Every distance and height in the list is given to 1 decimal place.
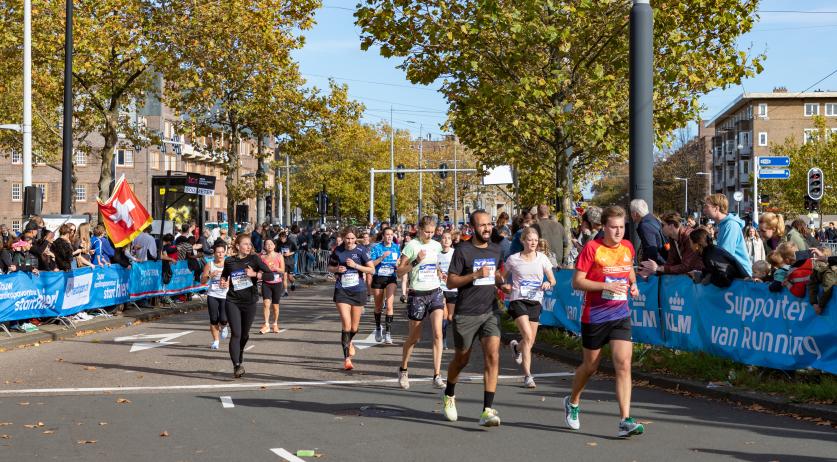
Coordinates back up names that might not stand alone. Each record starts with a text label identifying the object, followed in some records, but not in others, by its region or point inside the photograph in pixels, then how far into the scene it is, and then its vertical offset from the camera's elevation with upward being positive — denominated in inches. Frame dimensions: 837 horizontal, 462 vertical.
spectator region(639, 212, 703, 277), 502.3 -6.9
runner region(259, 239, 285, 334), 751.1 -38.8
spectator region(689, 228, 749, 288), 467.8 -13.5
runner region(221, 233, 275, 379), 505.0 -30.2
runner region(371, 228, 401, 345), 674.2 -29.6
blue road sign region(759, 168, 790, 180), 1258.7 +73.6
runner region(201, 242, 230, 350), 604.4 -33.7
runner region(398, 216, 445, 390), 474.0 -20.5
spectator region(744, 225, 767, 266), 826.2 -7.9
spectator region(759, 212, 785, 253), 571.5 +5.2
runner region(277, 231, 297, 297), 1185.4 -15.5
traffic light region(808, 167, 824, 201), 1066.1 +51.3
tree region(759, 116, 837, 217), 2733.8 +184.4
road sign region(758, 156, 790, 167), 1293.1 +89.9
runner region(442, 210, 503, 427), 364.8 -23.0
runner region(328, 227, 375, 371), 542.0 -25.4
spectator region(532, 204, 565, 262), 675.4 +3.5
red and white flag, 842.2 +13.1
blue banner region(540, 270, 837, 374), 412.5 -37.3
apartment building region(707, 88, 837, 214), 3757.4 +417.0
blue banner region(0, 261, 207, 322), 682.2 -41.3
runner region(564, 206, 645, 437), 332.2 -19.4
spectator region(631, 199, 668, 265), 507.2 +1.5
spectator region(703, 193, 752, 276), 468.8 +2.5
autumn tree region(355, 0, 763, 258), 733.9 +127.5
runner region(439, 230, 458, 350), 554.3 -13.5
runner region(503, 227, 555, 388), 464.1 -22.9
